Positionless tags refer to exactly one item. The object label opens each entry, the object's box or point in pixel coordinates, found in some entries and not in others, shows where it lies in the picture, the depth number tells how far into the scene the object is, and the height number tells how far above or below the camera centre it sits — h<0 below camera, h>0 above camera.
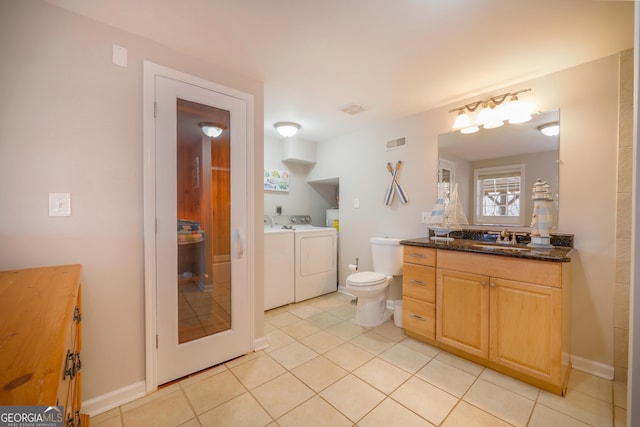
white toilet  2.55 -0.71
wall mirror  2.08 +0.39
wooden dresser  0.46 -0.31
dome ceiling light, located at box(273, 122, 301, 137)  3.15 +1.01
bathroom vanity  1.61 -0.68
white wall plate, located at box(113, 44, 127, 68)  1.55 +0.93
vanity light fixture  2.17 +0.87
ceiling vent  2.68 +1.07
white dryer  3.22 -0.69
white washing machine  2.94 -0.68
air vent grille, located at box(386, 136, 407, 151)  2.95 +0.78
